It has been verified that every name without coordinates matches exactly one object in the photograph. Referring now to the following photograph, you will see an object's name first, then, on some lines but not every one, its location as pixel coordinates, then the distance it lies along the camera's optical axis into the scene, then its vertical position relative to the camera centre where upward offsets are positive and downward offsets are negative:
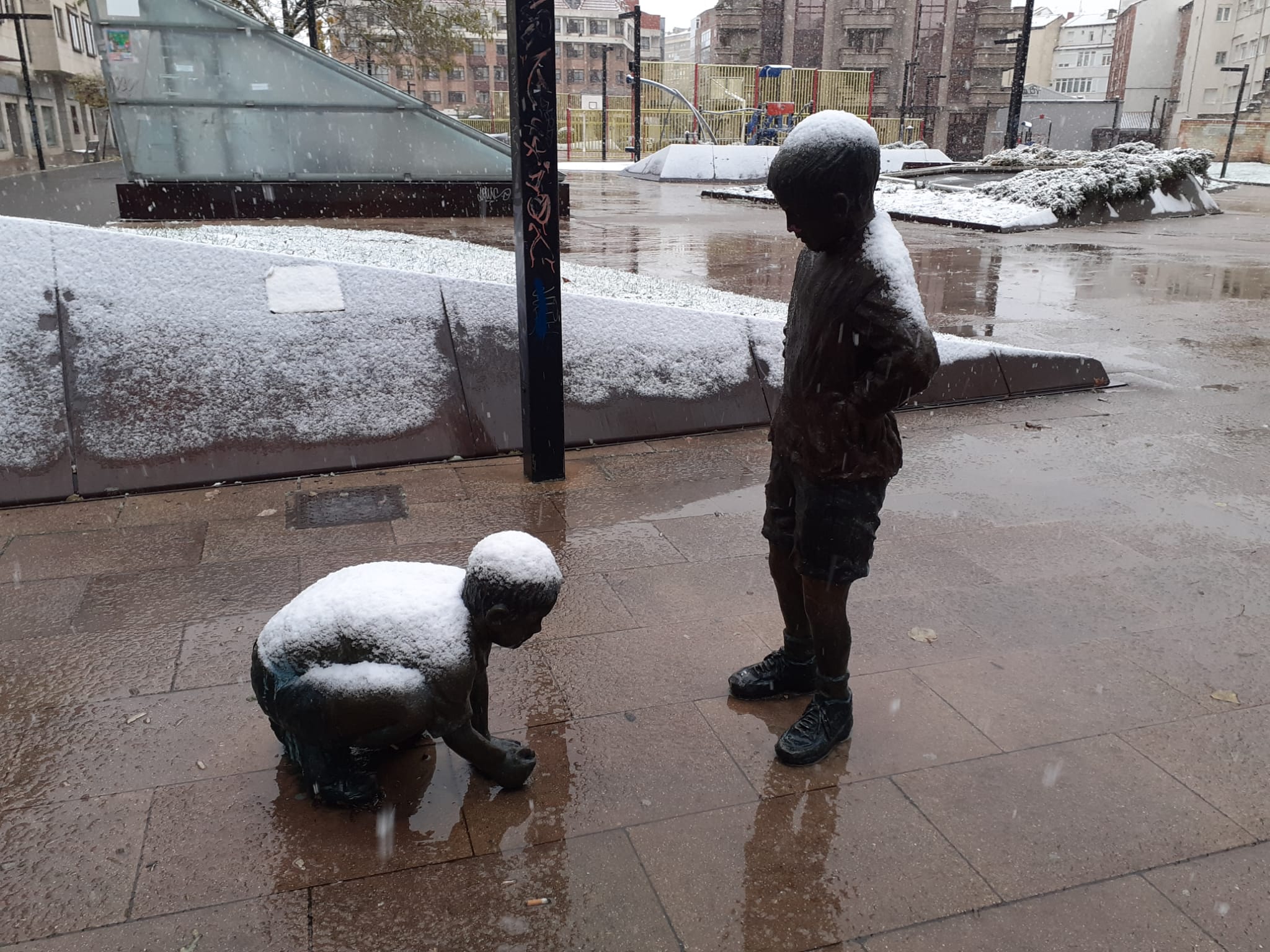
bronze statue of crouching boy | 2.30 -1.20
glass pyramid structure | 12.96 +0.42
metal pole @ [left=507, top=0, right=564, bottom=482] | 4.53 -0.42
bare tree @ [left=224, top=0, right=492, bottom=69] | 22.52 +2.75
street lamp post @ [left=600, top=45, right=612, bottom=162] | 38.05 +1.01
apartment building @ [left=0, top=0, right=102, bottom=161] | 42.25 +2.98
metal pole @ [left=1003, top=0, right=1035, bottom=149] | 25.56 +1.99
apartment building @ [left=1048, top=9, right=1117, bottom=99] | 103.06 +9.50
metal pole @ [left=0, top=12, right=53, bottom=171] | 31.72 +1.40
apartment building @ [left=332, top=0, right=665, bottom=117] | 91.62 +7.76
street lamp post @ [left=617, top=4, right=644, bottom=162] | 33.97 +1.79
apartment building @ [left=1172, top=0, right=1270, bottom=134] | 64.94 +6.46
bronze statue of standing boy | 2.41 -0.59
